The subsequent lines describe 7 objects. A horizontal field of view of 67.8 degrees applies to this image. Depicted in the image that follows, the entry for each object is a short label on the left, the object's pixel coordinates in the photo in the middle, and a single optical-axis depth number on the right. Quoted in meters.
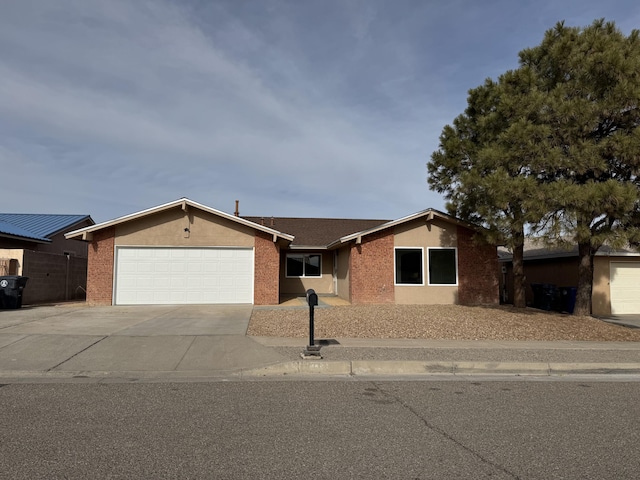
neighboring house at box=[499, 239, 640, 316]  18.12
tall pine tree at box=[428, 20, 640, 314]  12.46
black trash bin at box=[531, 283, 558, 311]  18.58
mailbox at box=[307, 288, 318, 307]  8.69
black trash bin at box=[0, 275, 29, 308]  15.84
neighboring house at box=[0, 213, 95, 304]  17.99
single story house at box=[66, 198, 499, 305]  17.70
